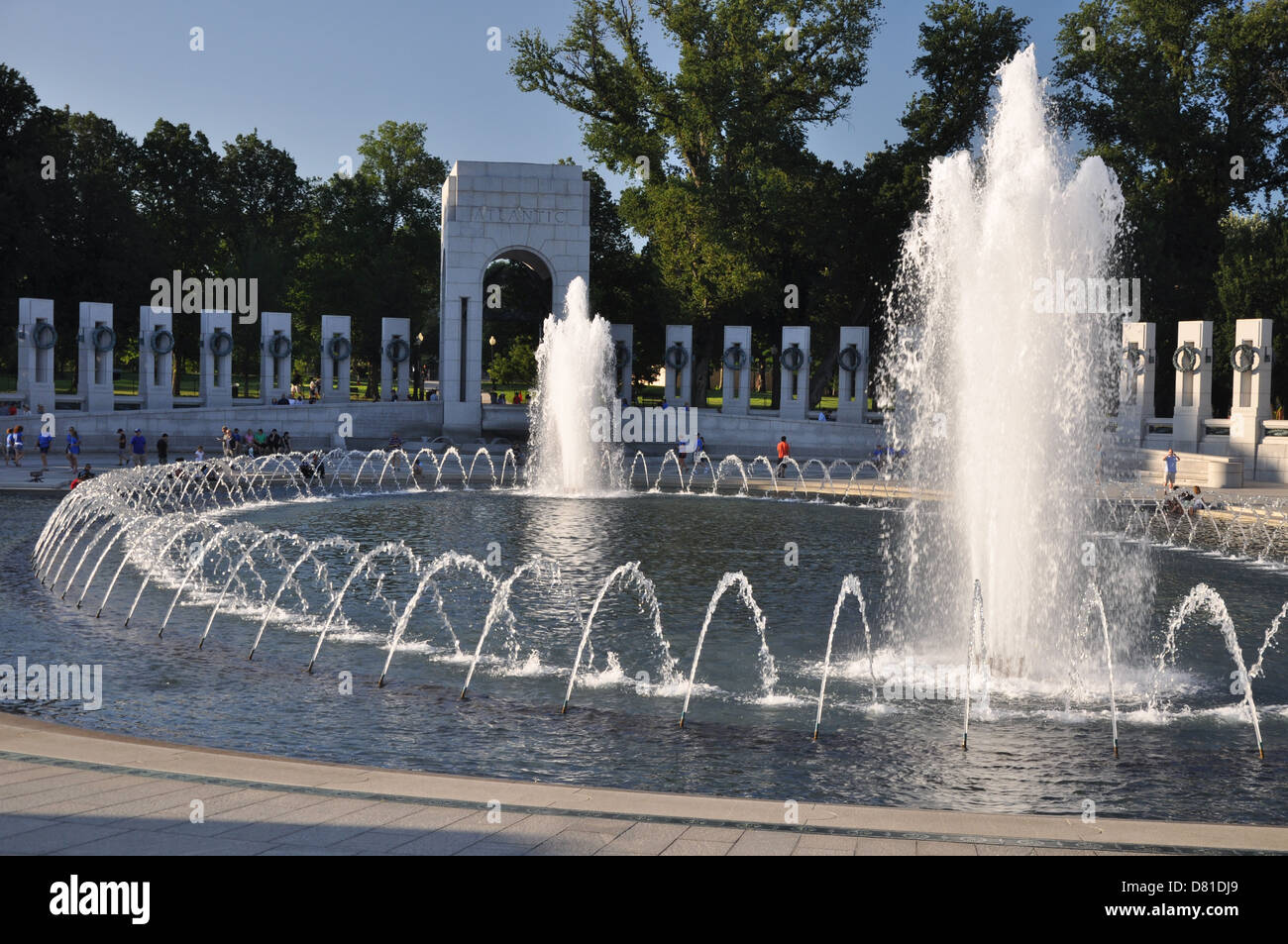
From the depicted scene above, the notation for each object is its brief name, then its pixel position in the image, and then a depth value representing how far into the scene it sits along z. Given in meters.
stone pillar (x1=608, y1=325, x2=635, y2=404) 49.69
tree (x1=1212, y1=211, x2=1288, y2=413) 47.34
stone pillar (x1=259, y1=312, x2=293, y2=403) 46.06
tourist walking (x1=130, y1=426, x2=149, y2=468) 35.44
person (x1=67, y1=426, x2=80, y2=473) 33.50
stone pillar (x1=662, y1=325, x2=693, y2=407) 48.91
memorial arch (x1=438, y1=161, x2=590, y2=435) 49.50
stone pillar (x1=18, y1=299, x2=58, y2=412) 41.38
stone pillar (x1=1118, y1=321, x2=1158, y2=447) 42.12
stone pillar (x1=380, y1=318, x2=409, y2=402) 49.44
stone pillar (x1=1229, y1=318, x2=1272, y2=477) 37.56
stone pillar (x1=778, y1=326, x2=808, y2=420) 47.59
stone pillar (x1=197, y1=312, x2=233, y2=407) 44.81
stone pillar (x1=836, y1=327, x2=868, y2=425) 47.12
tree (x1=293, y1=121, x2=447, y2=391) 68.06
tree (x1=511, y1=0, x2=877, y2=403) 53.88
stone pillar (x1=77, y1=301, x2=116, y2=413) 42.19
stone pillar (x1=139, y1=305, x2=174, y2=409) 43.75
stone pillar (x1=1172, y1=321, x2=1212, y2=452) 40.22
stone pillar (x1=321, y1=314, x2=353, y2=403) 46.84
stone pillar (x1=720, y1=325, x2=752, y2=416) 47.66
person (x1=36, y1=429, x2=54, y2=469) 33.75
